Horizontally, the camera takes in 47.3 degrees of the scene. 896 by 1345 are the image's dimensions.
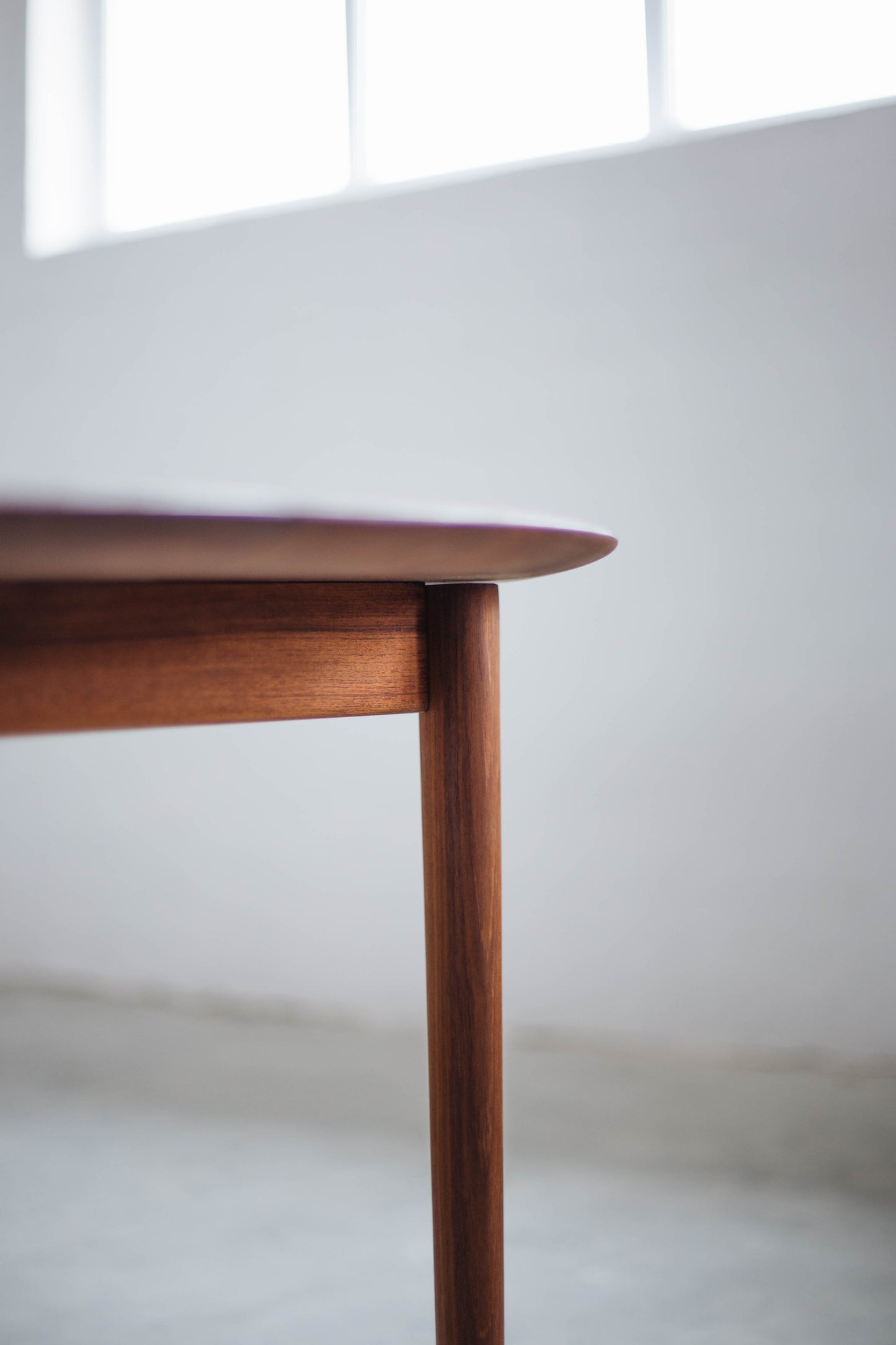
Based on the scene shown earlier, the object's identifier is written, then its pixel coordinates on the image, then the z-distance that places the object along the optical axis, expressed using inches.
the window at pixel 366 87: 66.6
